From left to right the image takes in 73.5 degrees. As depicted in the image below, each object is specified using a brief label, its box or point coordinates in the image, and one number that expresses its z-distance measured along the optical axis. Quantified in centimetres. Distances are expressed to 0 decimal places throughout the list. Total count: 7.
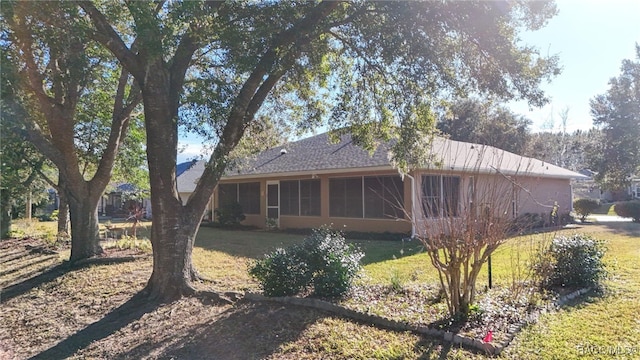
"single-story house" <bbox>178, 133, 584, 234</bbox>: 1570
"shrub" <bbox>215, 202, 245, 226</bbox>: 2162
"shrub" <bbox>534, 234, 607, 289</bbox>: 705
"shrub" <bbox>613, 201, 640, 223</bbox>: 2229
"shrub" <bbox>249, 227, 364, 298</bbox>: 643
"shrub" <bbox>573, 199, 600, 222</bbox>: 2295
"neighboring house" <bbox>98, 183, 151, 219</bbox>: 3425
